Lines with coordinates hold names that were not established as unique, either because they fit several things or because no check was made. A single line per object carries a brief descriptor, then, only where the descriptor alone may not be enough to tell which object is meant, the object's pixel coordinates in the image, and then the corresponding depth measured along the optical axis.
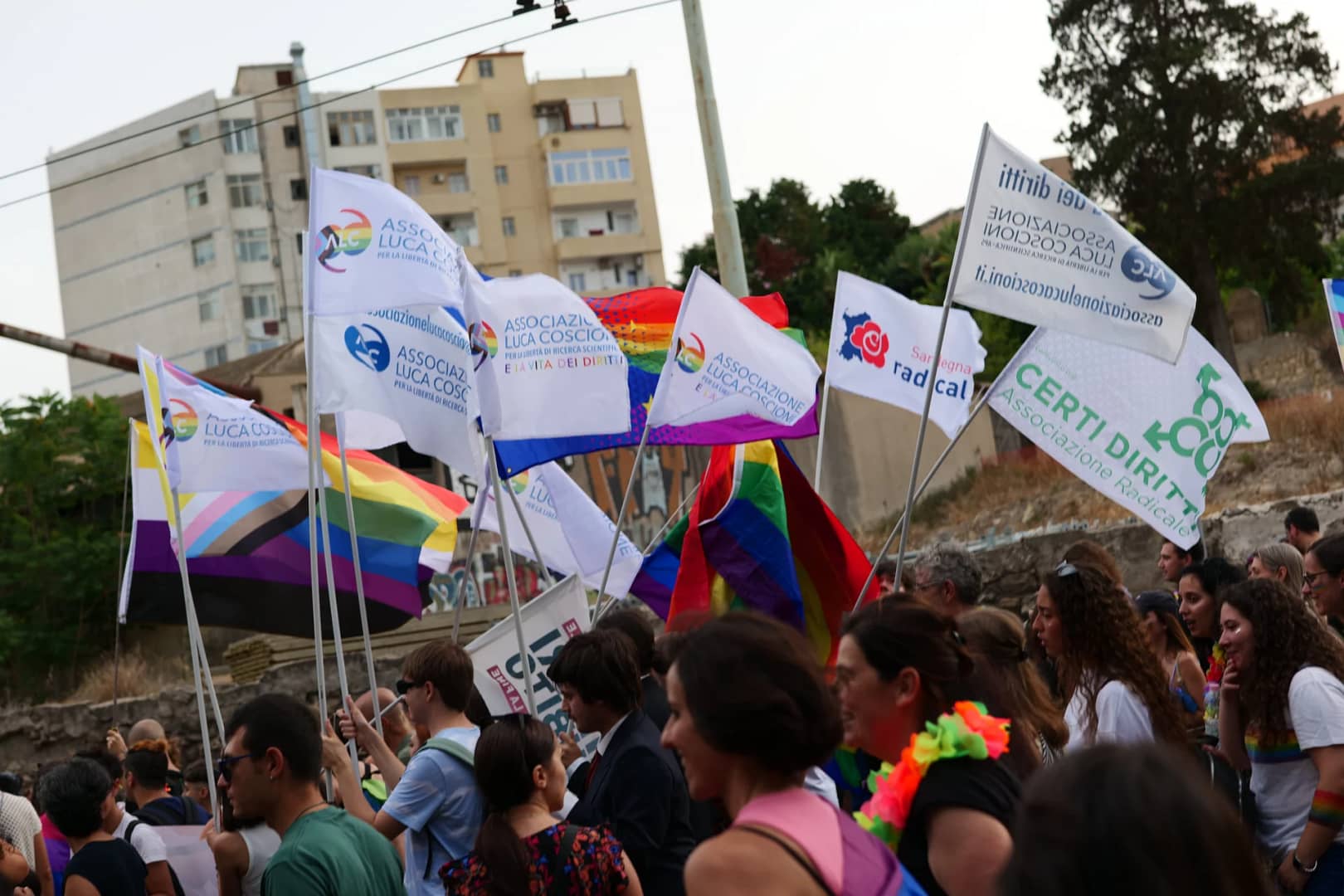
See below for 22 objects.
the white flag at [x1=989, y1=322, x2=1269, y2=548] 7.23
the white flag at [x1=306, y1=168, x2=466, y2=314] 7.26
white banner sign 7.19
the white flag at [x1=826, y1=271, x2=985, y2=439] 9.55
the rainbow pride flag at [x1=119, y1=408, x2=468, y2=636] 9.27
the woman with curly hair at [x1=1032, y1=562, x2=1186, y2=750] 4.79
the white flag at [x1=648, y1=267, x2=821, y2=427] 7.97
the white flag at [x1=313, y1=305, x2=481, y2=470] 7.36
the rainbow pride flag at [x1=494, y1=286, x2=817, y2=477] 9.39
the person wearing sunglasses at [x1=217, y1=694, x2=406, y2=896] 4.36
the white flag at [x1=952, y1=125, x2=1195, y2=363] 6.60
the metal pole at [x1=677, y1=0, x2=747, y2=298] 12.32
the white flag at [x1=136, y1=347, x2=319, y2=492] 8.06
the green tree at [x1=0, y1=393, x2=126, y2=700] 32.00
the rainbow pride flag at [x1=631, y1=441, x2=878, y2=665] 7.96
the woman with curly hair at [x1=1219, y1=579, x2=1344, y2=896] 4.40
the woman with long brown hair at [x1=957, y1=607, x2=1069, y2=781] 4.71
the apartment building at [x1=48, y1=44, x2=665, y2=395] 58.72
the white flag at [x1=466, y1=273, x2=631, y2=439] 7.47
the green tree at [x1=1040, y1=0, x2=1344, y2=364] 30.38
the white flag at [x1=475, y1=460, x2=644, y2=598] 9.46
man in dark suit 4.69
